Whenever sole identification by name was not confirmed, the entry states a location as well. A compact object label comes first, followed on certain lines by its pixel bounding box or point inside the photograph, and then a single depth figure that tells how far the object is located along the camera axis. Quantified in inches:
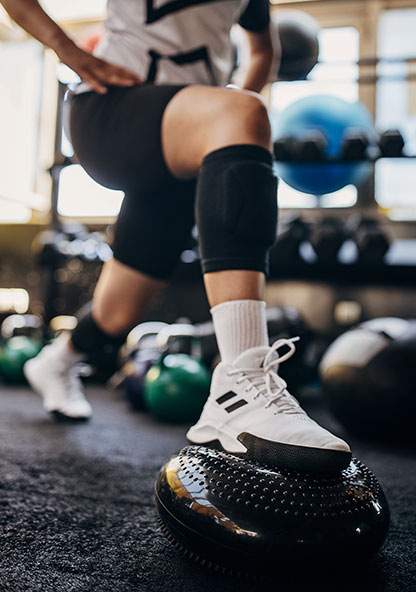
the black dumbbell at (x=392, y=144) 92.5
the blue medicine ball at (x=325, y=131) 102.6
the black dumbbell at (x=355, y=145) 92.4
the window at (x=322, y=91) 145.3
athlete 30.3
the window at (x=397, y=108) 143.6
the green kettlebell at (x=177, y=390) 68.6
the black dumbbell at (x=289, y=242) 102.7
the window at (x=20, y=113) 172.7
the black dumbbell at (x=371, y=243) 102.3
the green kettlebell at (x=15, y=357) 101.7
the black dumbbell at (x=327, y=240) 102.3
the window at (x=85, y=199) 164.7
